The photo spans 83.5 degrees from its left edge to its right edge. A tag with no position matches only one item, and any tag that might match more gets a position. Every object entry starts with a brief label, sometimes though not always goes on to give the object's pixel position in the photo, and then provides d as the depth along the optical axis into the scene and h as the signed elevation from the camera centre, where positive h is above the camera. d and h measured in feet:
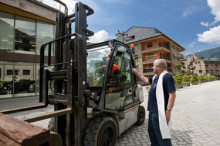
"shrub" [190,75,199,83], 100.56 -1.73
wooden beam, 2.54 -1.18
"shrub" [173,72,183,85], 67.09 -1.04
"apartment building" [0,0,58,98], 38.41 +12.79
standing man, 7.38 -1.64
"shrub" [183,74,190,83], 83.17 -1.34
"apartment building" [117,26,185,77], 106.01 +26.56
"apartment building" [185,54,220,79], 265.95 +23.98
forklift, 7.52 -0.75
